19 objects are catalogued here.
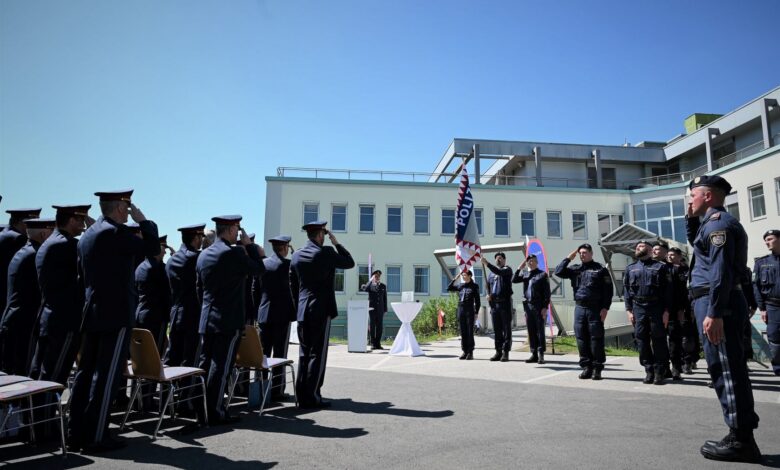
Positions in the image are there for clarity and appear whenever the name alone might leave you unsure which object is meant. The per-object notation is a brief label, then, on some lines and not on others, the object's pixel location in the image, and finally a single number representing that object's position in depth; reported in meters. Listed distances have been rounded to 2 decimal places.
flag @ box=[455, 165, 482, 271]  15.45
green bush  23.58
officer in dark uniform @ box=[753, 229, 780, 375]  7.80
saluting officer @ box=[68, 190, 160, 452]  4.39
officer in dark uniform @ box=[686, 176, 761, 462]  3.94
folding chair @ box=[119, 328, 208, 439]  4.85
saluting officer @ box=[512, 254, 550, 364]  10.76
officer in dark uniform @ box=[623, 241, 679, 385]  8.02
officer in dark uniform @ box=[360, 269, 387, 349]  16.22
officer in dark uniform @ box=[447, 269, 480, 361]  12.08
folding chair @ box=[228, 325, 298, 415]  5.93
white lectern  14.55
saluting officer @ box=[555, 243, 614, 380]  8.47
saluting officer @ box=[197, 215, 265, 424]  5.33
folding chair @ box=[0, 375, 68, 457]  3.86
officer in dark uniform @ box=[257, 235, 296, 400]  7.36
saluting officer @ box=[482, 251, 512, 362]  11.44
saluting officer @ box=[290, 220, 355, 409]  6.32
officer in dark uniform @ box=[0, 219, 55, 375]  5.32
